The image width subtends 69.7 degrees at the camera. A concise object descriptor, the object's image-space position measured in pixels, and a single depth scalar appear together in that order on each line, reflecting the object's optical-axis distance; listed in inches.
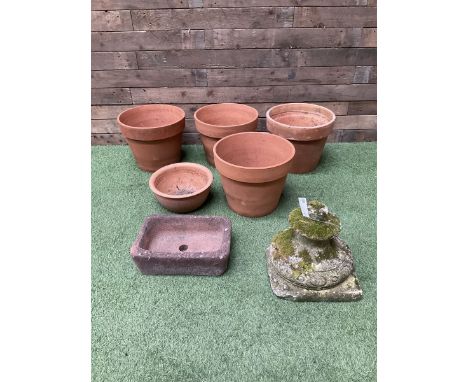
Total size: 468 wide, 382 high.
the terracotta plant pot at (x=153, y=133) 99.7
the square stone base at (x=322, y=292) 66.4
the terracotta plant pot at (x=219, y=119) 100.6
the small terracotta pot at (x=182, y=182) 88.4
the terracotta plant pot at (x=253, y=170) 78.7
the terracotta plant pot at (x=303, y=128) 96.6
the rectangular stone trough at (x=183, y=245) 69.2
